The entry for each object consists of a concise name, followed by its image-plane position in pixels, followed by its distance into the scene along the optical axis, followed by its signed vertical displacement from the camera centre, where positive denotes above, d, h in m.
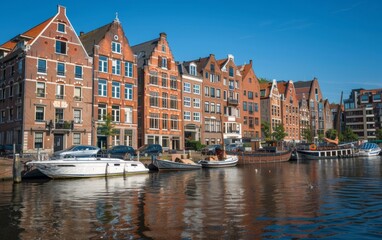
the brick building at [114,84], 55.56 +9.35
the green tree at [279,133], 88.44 +2.59
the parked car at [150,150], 49.79 -0.58
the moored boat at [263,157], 60.38 -2.07
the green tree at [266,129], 89.63 +3.52
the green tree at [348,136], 127.12 +2.49
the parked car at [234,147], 62.56 -0.41
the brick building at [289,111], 100.38 +9.07
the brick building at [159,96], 62.69 +8.43
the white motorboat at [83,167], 34.75 -1.97
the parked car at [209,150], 59.68 -0.81
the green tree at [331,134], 118.12 +3.01
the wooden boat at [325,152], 77.44 -1.84
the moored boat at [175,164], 45.38 -2.26
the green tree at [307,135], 103.94 +2.46
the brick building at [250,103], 84.69 +9.34
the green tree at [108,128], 52.19 +2.50
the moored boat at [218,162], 51.03 -2.33
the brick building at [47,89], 48.69 +7.81
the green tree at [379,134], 129.88 +3.11
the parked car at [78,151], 39.22 -0.53
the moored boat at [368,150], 91.88 -1.63
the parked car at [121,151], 44.72 -0.65
